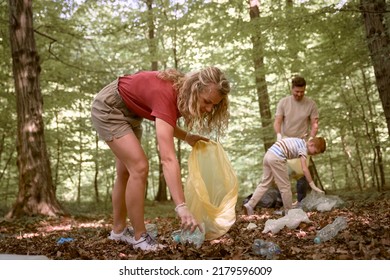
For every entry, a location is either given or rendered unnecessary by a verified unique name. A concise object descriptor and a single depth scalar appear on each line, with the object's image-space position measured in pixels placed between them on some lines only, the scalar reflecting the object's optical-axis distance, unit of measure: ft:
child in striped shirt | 15.37
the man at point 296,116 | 18.45
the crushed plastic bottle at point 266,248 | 8.30
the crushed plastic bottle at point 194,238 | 9.77
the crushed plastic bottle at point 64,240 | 11.66
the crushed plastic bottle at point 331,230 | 9.53
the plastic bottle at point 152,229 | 11.53
